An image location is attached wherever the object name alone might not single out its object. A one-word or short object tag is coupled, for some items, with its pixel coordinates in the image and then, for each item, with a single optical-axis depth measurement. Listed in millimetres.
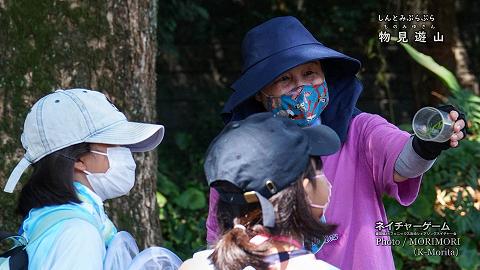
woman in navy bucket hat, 5918
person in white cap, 5062
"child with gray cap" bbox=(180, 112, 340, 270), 4520
